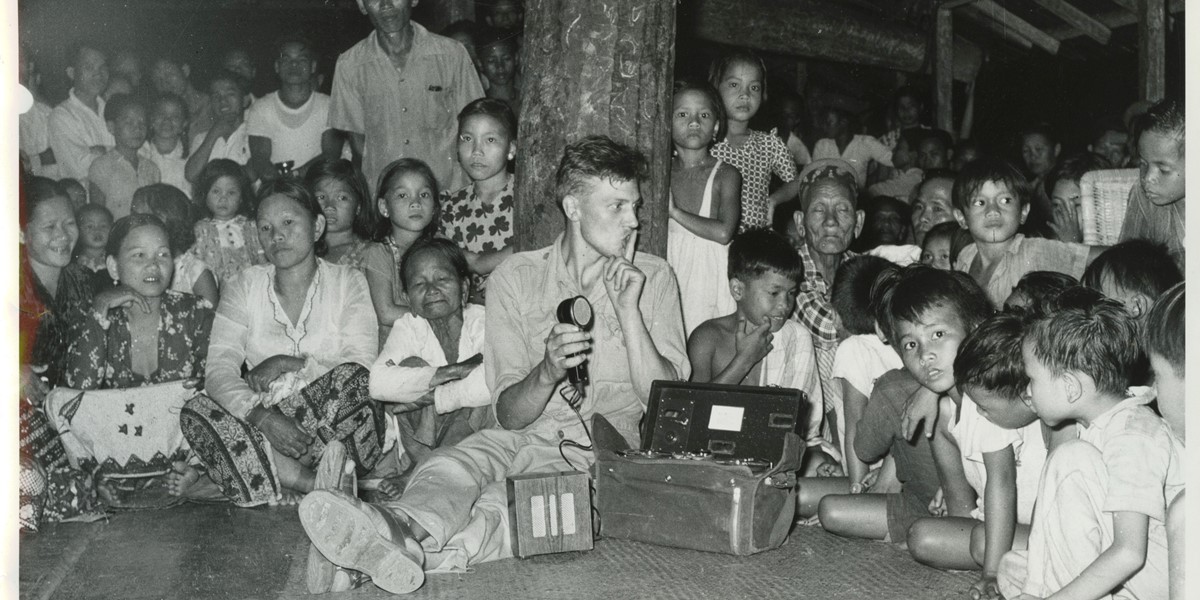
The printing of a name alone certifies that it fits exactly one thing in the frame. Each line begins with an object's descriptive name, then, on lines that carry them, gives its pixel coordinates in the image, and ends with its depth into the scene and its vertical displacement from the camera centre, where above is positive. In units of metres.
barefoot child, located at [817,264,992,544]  3.47 -0.35
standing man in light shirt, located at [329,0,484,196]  5.85 +1.11
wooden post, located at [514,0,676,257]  4.19 +0.77
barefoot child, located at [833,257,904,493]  4.12 -0.25
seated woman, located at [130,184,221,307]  5.29 +0.35
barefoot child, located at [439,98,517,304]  5.01 +0.54
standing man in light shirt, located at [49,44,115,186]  5.99 +0.97
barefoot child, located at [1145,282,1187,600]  2.41 -0.18
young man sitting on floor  3.49 -0.17
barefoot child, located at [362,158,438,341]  5.15 +0.36
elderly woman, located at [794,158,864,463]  4.68 +0.21
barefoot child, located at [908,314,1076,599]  3.02 -0.46
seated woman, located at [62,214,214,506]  4.61 -0.14
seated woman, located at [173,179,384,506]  4.54 -0.31
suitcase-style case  3.41 -0.55
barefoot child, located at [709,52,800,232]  5.15 +0.74
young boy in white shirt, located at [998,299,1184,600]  2.56 -0.42
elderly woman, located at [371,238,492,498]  4.53 -0.20
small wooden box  3.44 -0.67
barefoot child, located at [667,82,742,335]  4.75 +0.38
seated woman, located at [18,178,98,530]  4.20 -0.13
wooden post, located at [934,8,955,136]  10.23 +2.08
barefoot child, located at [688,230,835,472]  4.40 -0.14
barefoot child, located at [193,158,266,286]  5.46 +0.37
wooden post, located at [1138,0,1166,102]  8.56 +1.83
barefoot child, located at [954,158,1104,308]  4.33 +0.22
